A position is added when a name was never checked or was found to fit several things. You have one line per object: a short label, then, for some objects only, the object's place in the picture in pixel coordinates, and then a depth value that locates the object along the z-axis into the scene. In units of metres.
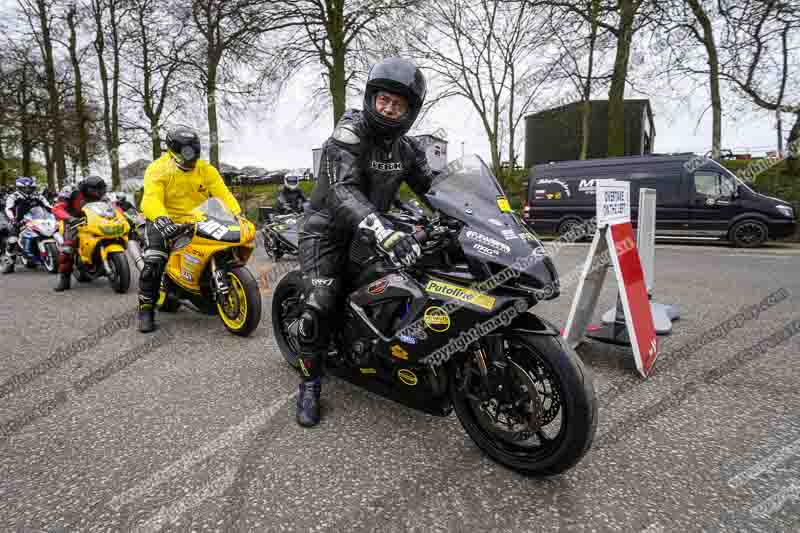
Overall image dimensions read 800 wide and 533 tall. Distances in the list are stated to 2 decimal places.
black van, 11.05
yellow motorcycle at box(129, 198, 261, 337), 4.23
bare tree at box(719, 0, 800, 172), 11.90
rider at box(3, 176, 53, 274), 8.72
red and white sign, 3.20
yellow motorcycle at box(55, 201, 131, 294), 6.38
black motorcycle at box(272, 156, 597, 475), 1.98
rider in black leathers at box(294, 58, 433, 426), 2.34
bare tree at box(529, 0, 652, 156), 13.34
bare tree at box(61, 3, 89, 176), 19.55
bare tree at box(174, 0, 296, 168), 13.55
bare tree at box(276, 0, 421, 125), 14.23
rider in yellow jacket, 4.41
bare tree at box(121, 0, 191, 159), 16.45
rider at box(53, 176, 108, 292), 6.70
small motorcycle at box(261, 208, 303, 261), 7.70
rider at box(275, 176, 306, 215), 11.19
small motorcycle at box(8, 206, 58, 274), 8.41
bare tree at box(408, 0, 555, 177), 18.81
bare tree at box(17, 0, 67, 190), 19.11
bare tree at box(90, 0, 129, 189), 19.05
